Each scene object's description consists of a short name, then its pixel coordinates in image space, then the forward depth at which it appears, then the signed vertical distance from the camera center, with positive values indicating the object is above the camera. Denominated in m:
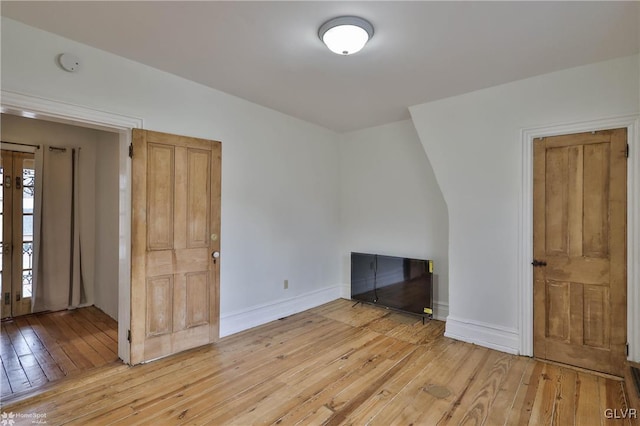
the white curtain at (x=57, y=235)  4.17 -0.30
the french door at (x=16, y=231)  3.98 -0.24
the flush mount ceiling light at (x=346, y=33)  2.07 +1.25
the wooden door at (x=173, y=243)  2.80 -0.29
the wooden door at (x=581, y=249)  2.66 -0.29
